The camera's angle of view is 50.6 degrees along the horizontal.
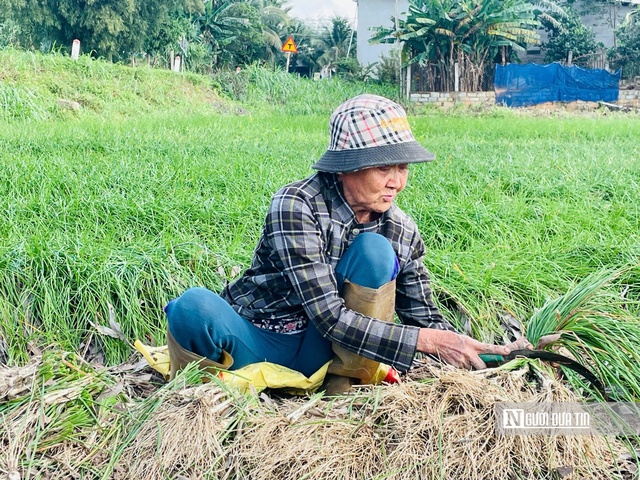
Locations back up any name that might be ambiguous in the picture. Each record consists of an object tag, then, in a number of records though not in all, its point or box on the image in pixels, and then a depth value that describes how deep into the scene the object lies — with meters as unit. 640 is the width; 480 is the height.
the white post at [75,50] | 12.50
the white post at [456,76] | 18.62
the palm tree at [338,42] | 32.41
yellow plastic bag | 1.98
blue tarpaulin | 18.58
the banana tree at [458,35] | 18.67
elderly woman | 1.86
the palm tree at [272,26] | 30.95
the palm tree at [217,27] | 25.69
